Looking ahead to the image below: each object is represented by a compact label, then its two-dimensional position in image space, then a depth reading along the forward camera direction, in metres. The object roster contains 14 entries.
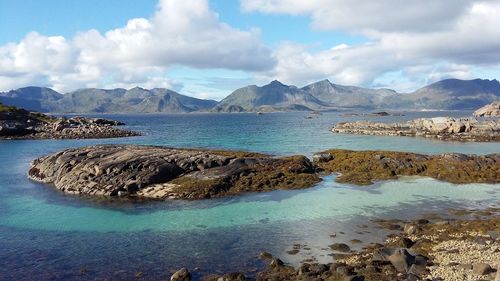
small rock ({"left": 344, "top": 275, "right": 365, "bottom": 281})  24.05
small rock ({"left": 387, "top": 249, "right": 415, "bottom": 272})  25.89
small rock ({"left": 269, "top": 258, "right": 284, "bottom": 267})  27.06
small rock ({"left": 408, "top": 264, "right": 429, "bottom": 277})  24.87
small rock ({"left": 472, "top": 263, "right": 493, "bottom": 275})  23.78
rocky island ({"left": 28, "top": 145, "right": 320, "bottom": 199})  50.25
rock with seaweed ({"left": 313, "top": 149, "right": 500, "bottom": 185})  56.94
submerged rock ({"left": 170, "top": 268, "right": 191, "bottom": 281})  25.28
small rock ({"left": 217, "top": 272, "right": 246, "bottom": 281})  24.87
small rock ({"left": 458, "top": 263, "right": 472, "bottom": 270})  24.92
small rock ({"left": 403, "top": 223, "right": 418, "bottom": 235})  33.50
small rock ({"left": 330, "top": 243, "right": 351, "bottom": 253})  30.03
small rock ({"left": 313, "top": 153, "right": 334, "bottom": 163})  68.38
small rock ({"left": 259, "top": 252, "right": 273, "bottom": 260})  28.62
